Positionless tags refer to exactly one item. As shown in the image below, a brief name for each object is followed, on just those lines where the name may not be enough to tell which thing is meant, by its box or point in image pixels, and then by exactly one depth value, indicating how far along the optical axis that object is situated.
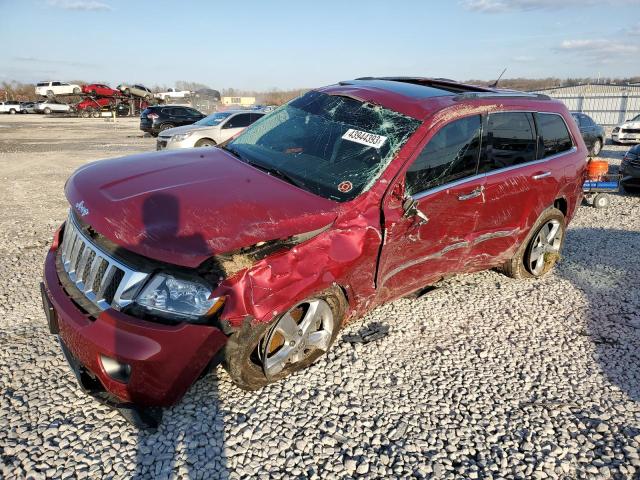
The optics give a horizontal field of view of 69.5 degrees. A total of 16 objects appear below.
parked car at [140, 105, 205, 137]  19.61
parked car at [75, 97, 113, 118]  35.81
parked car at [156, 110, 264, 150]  12.45
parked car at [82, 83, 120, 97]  35.44
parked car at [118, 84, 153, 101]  35.41
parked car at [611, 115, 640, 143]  16.62
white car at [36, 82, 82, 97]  40.24
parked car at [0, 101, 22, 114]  41.69
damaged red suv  2.37
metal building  25.39
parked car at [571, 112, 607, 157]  13.10
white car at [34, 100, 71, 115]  39.03
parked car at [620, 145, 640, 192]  8.95
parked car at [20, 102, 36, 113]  42.11
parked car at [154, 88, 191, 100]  43.06
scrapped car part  3.55
